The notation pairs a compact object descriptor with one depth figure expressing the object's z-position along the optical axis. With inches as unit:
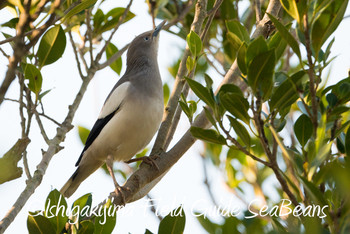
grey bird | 414.6
